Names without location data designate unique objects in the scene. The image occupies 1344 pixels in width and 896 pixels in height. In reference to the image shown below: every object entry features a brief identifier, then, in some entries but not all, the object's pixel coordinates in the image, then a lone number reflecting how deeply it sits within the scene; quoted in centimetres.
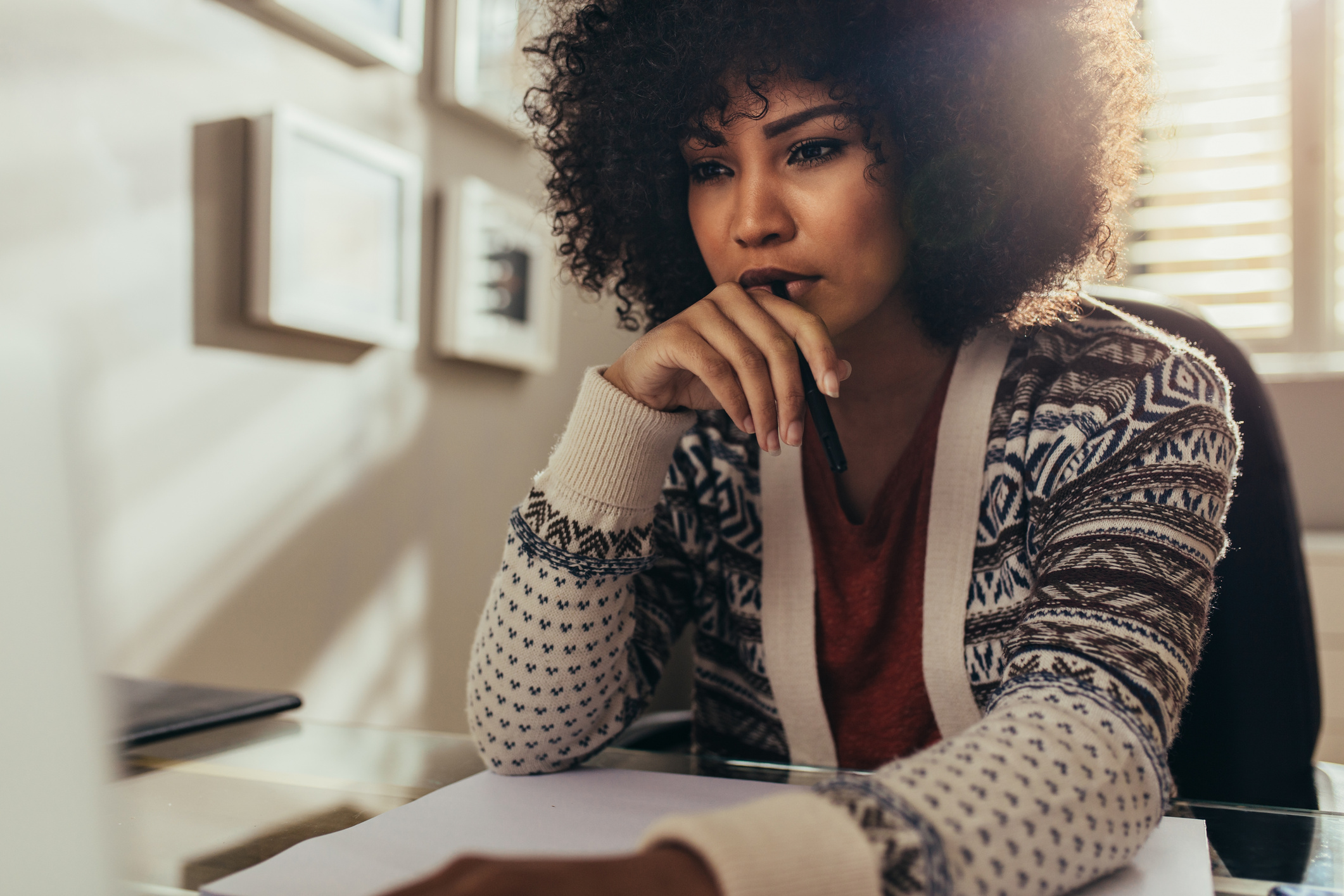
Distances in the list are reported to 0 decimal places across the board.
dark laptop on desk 75
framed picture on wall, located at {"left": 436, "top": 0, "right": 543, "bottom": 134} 152
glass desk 51
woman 70
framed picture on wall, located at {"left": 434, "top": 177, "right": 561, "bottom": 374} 153
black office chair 87
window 250
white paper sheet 46
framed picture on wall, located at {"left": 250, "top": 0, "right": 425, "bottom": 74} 119
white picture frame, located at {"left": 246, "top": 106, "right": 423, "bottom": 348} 113
